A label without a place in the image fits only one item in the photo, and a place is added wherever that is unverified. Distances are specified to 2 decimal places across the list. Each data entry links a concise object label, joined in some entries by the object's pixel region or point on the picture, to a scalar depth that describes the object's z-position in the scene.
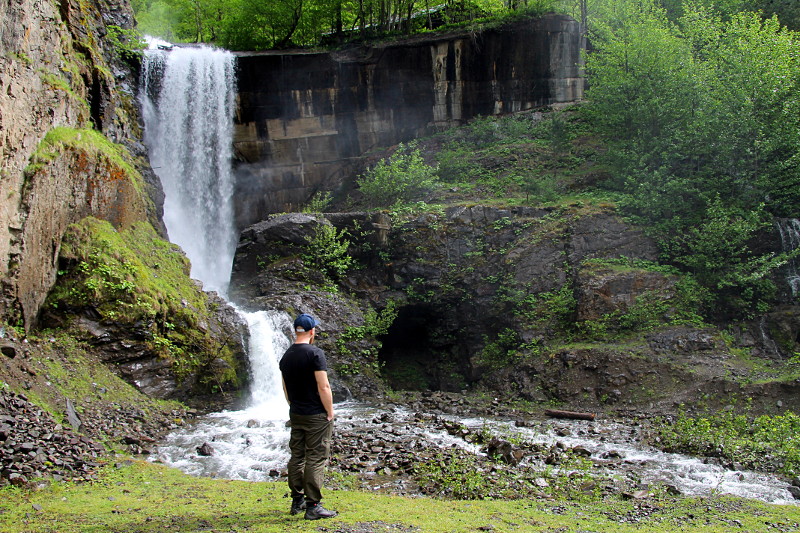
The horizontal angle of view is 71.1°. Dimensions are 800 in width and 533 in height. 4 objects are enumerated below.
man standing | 5.86
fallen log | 14.29
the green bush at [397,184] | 23.69
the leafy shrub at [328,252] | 19.83
